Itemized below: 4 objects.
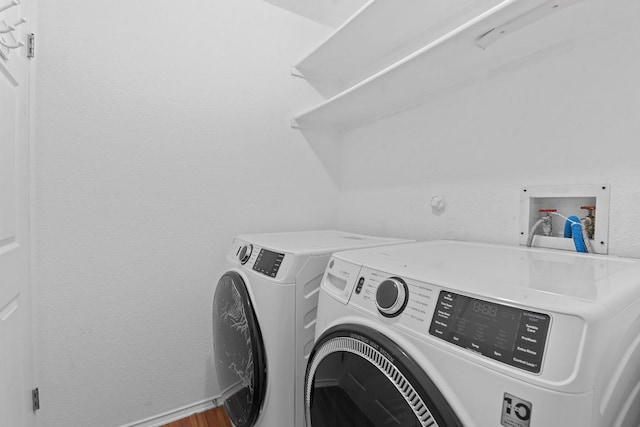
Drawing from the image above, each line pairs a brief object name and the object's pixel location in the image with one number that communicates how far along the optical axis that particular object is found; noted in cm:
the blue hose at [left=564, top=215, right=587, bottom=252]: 99
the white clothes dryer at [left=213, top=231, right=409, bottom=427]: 107
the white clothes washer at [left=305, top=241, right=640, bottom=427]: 44
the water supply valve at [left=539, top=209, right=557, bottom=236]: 111
